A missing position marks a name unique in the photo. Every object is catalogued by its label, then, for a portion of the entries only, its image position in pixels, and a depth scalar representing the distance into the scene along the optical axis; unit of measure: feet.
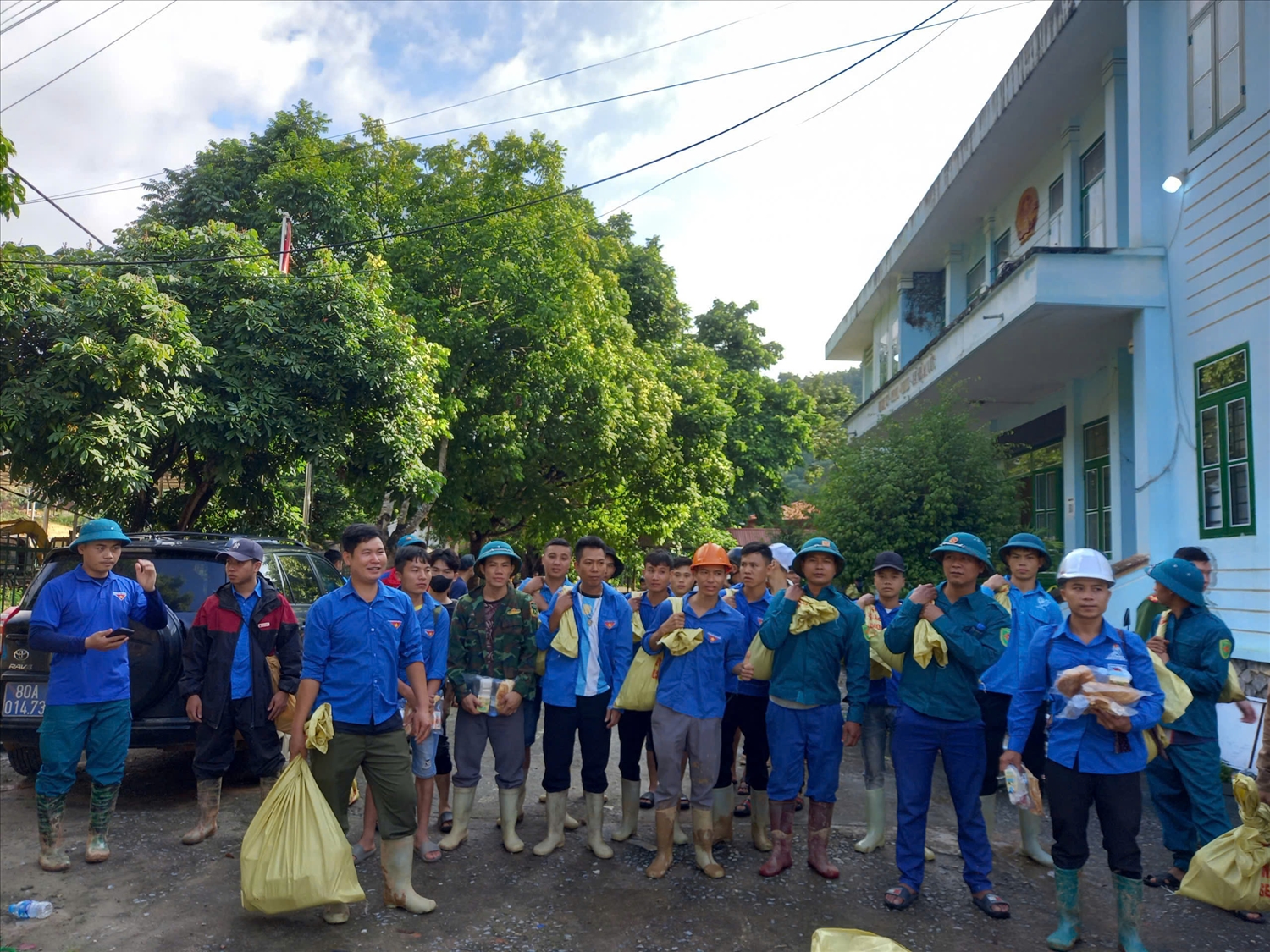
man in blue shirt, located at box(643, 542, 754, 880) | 17.17
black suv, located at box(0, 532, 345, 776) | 18.81
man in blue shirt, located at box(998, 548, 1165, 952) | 13.65
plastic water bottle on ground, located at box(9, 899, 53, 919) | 14.26
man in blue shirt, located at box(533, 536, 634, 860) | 18.01
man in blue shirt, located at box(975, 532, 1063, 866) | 18.40
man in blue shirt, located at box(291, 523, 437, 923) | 14.67
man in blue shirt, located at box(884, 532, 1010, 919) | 15.52
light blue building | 27.37
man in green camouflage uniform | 17.81
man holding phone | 16.53
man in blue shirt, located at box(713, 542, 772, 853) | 18.60
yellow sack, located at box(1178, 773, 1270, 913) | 14.40
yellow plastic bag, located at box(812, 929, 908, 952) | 11.32
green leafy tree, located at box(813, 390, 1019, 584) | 33.53
